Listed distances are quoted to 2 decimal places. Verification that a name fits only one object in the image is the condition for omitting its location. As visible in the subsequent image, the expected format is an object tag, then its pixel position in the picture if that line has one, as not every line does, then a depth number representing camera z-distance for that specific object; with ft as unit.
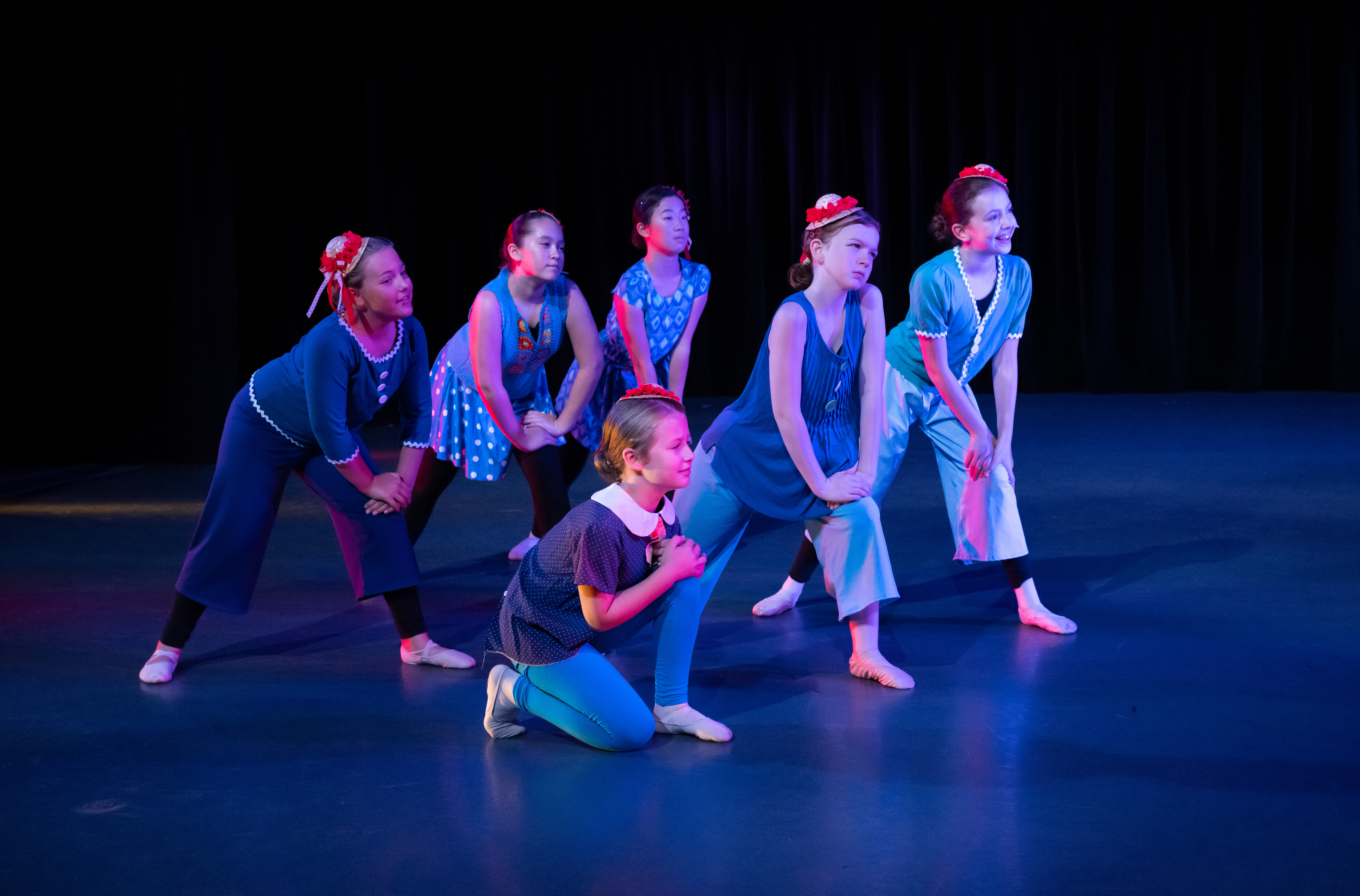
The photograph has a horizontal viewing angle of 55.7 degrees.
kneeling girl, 8.11
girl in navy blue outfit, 9.95
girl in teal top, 10.98
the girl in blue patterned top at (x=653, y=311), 13.05
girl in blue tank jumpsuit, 9.39
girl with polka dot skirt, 11.44
